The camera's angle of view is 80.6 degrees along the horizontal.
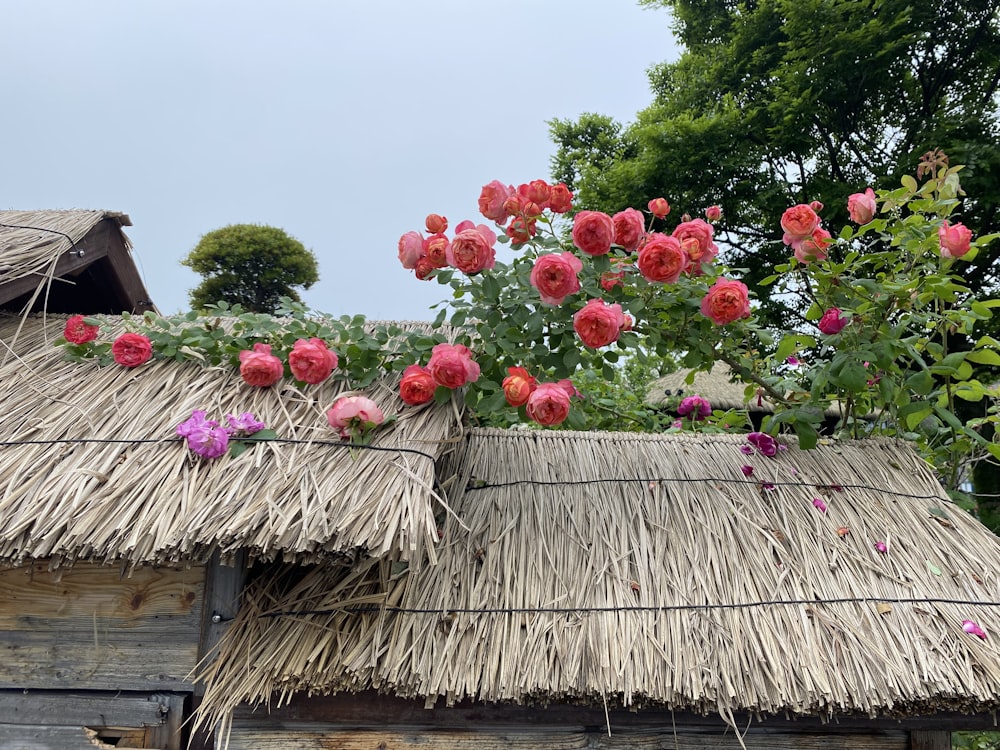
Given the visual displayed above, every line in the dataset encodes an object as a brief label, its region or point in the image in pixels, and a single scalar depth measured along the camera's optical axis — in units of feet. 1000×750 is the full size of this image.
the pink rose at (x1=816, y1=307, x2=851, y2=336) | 6.74
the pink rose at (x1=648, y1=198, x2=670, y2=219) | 7.38
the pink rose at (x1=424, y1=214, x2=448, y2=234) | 6.95
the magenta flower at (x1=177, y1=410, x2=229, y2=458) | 5.40
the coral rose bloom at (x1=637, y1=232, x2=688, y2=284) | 5.89
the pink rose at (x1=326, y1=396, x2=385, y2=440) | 5.54
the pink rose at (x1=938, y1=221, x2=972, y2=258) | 6.09
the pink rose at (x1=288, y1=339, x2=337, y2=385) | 6.13
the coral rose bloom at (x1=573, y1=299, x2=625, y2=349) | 5.69
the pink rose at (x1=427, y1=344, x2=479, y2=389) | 5.83
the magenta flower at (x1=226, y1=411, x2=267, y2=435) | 5.62
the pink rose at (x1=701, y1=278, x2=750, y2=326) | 6.34
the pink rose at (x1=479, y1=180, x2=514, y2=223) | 6.91
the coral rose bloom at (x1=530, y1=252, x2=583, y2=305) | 5.81
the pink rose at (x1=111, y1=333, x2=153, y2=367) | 6.75
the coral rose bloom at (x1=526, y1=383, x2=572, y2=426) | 5.50
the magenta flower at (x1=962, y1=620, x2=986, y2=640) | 5.39
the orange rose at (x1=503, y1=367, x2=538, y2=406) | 5.75
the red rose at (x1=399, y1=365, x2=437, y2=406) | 5.93
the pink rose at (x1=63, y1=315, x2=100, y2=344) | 6.92
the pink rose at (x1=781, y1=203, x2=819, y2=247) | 6.79
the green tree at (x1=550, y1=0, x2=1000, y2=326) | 24.48
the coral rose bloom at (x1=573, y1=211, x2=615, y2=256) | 5.88
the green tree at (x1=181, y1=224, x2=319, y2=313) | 32.68
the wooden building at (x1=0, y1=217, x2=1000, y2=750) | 4.95
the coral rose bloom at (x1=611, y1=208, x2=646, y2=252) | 6.30
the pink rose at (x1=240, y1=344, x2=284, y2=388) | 6.19
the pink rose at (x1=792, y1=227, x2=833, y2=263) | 6.80
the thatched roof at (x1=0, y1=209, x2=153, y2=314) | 6.97
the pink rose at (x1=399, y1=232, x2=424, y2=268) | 6.74
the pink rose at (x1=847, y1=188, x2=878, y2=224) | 6.77
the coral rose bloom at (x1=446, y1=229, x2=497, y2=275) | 6.13
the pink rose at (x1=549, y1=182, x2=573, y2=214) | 6.89
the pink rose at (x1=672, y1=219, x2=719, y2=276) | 6.59
